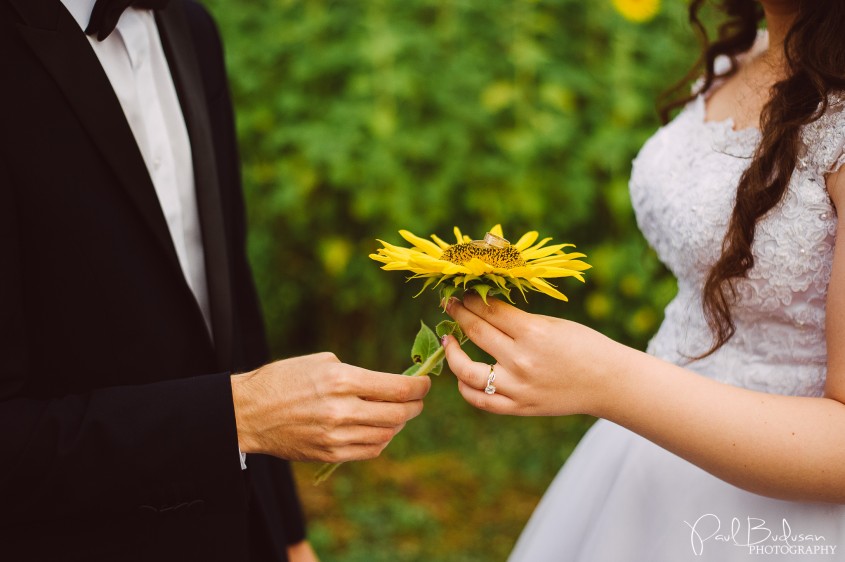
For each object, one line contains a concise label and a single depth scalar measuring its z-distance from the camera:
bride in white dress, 1.30
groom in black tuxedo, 1.27
